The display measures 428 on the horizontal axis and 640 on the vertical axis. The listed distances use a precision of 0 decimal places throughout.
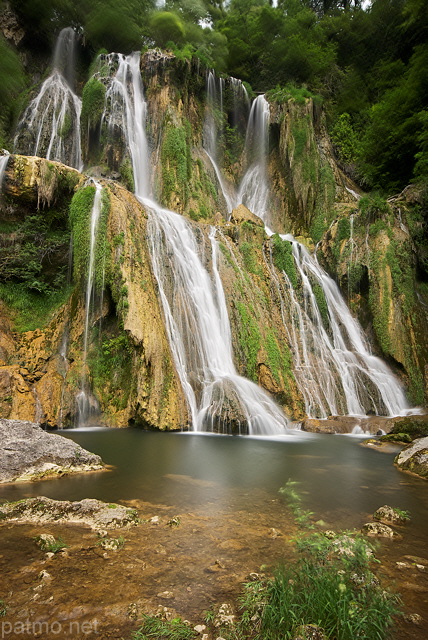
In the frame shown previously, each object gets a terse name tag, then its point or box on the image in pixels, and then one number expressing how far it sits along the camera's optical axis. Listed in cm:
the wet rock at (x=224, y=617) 192
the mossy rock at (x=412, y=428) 816
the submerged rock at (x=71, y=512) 315
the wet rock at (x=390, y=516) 352
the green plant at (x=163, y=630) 181
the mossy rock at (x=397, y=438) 803
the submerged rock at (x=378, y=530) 313
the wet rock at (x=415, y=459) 543
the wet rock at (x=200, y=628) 187
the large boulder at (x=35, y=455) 438
